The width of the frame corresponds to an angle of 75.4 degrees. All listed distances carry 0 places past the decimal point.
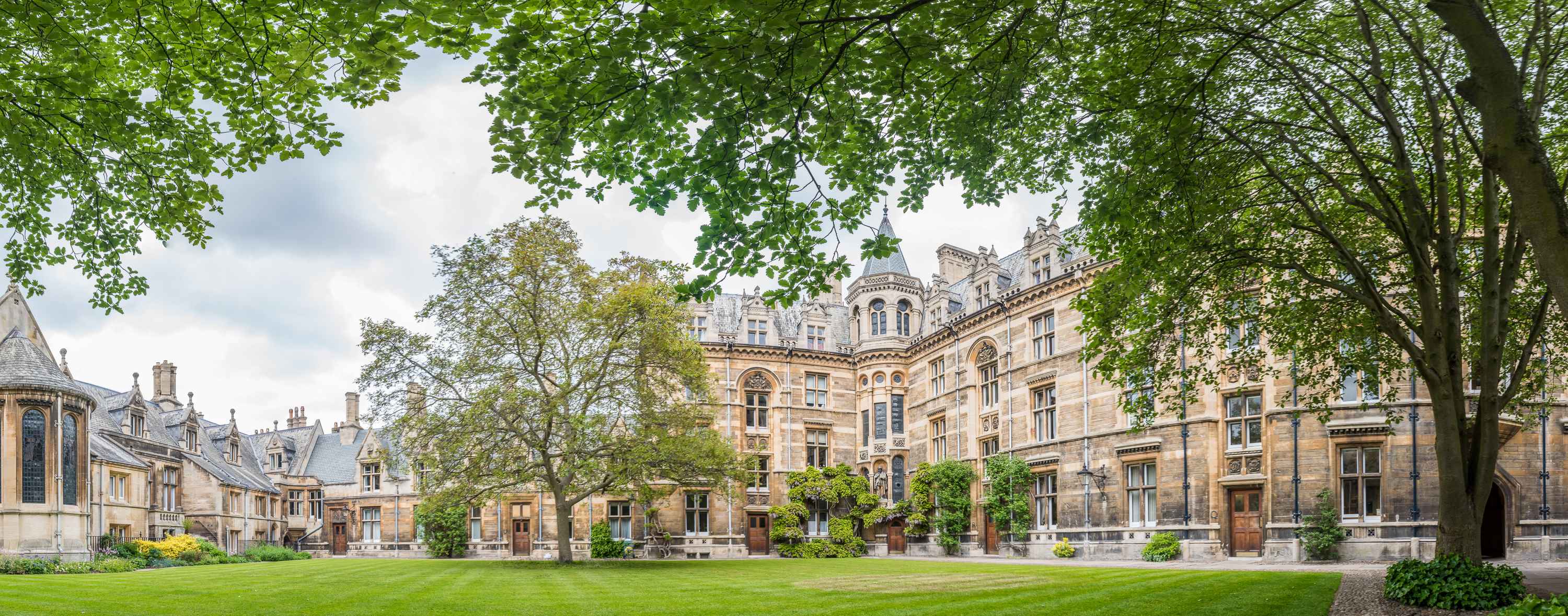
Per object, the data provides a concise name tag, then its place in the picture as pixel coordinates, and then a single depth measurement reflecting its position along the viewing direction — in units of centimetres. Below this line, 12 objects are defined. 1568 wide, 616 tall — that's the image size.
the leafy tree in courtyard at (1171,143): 973
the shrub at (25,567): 2942
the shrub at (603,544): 4438
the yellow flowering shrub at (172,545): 3781
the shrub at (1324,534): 2677
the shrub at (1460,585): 1371
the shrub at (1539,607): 868
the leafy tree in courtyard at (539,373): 2962
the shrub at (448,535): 4791
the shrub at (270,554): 4622
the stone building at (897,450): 2727
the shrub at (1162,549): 3030
